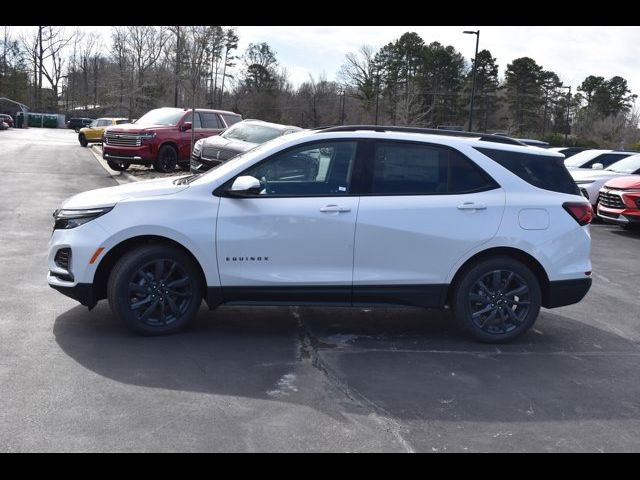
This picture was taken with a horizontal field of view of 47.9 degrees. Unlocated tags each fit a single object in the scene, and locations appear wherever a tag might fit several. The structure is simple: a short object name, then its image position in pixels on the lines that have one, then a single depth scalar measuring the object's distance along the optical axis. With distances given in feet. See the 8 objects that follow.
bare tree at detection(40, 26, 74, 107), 337.23
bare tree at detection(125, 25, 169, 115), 247.50
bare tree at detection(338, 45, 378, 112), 228.22
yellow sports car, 127.95
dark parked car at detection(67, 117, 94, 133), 270.26
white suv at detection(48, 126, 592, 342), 19.27
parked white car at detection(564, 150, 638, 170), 60.95
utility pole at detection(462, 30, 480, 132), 107.76
